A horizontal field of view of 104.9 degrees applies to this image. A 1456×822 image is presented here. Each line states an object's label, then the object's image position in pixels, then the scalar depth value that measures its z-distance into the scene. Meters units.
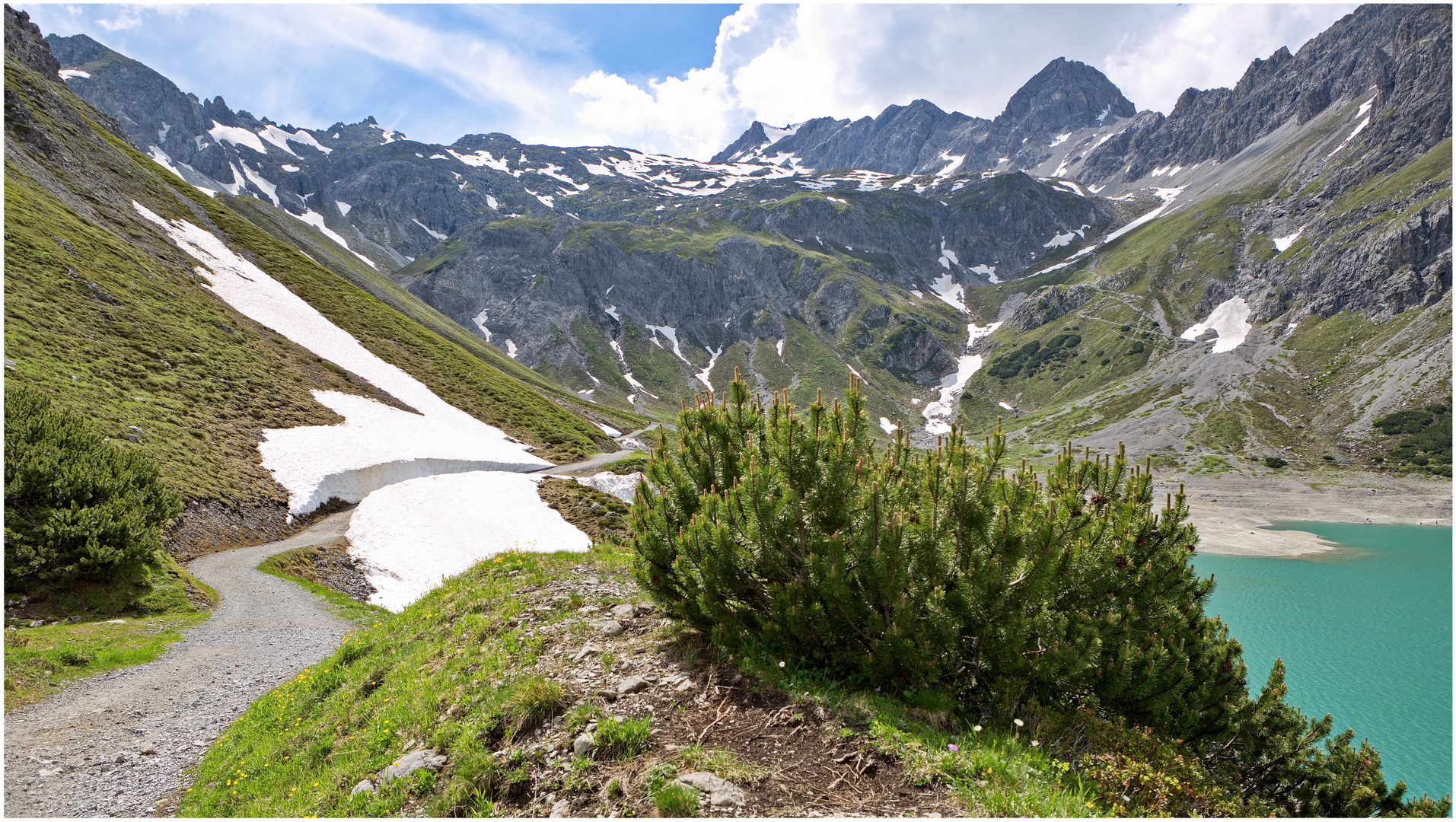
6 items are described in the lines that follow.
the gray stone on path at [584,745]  6.21
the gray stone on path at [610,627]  9.03
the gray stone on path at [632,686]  7.18
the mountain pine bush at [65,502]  15.68
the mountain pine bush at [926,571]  6.43
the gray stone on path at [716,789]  5.21
